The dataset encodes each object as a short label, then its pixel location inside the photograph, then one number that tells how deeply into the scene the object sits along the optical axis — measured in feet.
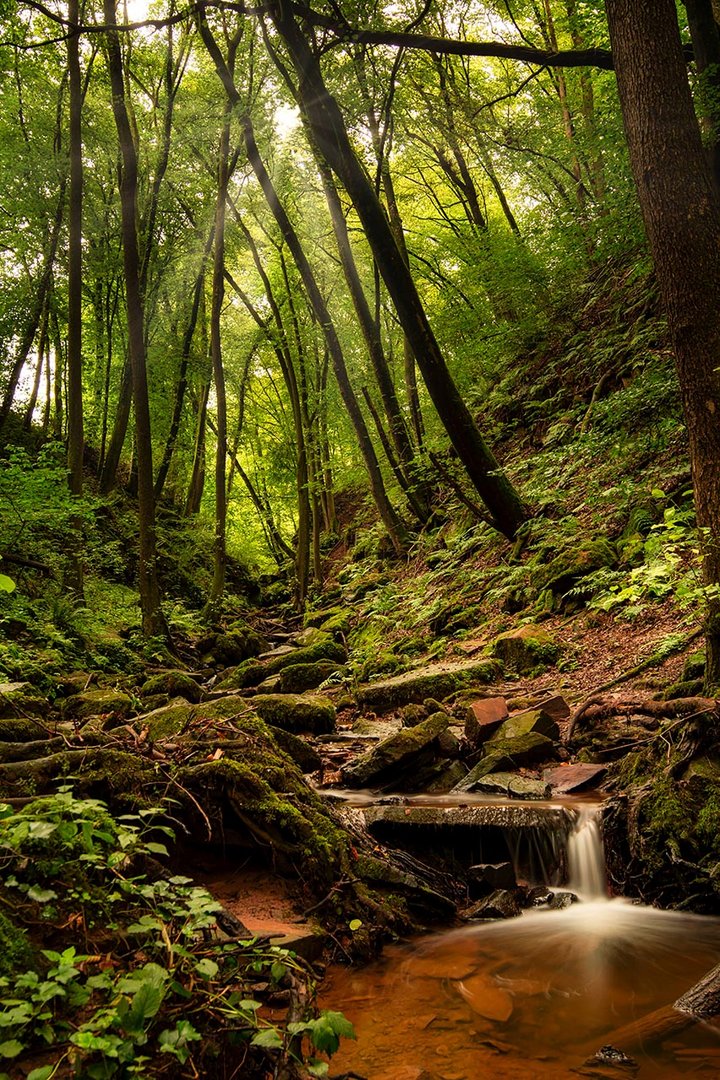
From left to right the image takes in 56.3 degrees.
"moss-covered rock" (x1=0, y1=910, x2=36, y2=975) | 7.08
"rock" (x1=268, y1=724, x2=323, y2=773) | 20.59
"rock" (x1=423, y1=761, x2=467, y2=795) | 20.75
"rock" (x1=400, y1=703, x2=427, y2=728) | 25.39
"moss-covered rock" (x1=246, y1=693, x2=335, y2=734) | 27.66
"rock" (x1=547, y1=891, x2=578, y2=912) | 14.80
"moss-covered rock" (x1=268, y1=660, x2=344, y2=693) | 36.94
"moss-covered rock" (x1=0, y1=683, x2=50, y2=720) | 18.43
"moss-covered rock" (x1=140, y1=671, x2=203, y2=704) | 31.30
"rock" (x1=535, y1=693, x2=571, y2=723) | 22.94
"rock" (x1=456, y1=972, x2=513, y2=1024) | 10.78
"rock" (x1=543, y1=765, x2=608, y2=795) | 18.08
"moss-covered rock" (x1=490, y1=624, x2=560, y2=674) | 28.60
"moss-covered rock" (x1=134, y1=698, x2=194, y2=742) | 17.74
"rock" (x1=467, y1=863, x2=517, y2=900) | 15.24
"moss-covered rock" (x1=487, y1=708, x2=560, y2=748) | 21.38
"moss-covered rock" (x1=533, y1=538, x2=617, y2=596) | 31.53
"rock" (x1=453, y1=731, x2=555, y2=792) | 20.29
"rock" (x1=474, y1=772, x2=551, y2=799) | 18.26
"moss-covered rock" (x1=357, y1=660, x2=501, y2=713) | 28.60
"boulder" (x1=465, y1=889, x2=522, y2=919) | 14.11
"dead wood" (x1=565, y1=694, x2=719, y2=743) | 16.42
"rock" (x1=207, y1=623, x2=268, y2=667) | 48.65
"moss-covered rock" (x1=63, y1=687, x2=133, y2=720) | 23.73
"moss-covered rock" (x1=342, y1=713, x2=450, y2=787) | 21.16
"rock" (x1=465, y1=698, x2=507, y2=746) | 22.20
